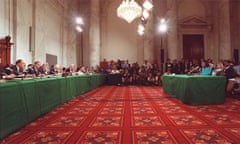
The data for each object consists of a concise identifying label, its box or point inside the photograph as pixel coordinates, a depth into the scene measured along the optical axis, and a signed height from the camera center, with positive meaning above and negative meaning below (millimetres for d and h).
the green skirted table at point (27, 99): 2379 -452
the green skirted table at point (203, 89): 4469 -418
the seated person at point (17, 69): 4711 +149
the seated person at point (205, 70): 6548 +123
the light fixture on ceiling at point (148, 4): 7477 +2985
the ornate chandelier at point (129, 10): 8344 +3079
